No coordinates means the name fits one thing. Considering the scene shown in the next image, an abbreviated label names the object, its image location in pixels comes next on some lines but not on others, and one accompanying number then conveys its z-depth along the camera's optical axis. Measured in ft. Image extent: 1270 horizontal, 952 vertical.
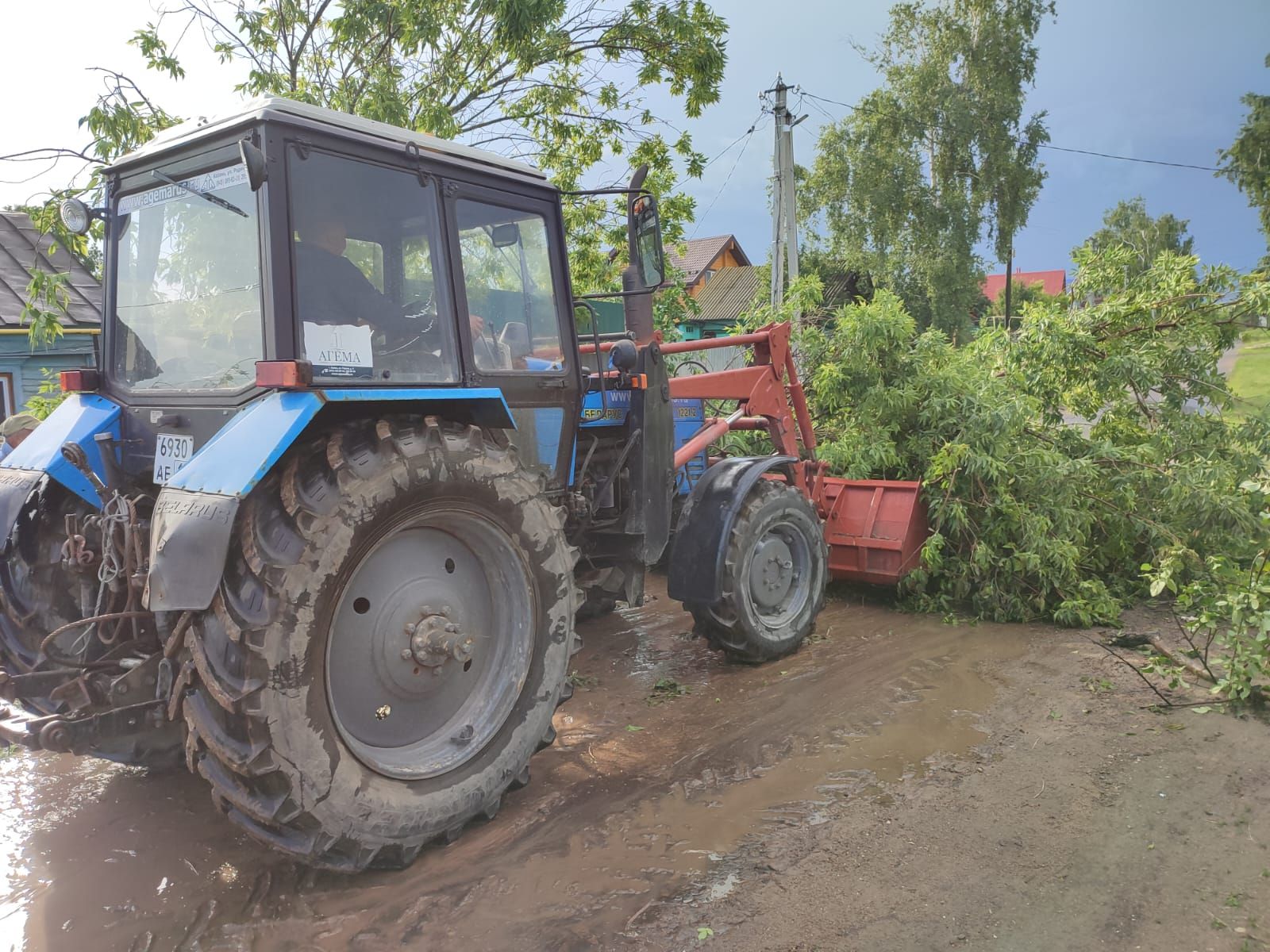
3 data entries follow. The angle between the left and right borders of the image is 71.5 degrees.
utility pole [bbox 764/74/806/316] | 49.78
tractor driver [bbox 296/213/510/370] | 10.21
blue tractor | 8.83
